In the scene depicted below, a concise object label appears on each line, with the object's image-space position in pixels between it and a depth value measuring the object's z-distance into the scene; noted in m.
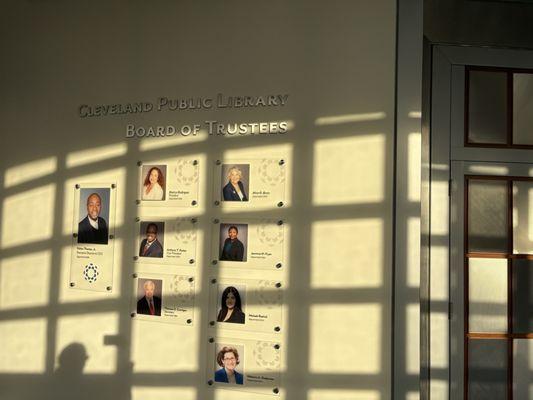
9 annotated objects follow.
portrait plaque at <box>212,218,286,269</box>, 2.18
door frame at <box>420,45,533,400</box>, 2.70
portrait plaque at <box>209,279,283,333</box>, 2.17
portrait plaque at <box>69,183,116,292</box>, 2.43
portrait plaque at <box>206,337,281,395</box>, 2.16
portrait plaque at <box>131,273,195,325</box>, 2.28
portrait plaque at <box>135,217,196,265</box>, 2.29
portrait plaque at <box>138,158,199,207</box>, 2.31
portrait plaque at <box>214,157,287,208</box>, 2.20
